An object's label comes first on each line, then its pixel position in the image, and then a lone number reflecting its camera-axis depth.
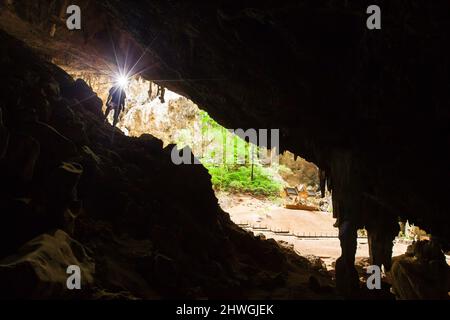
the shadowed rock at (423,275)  8.50
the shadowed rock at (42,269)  3.44
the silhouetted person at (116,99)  11.51
